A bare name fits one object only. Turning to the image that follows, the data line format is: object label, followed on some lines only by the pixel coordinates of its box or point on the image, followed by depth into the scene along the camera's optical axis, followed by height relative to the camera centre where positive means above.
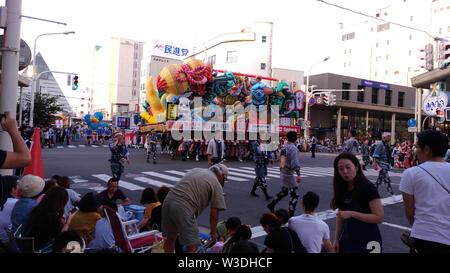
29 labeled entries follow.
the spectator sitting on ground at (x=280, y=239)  4.19 -1.07
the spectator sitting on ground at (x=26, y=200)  5.10 -0.92
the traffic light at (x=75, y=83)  33.16 +4.17
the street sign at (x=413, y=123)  25.59 +1.42
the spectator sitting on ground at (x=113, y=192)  7.68 -1.15
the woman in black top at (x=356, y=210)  3.73 -0.64
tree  34.56 +1.93
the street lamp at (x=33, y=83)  27.20 +3.42
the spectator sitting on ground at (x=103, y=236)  4.73 -1.23
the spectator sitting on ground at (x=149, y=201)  6.35 -1.09
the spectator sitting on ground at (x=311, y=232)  4.48 -1.04
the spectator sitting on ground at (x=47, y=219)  4.62 -1.04
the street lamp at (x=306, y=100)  38.11 +4.15
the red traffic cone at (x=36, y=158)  8.59 -0.60
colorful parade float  23.64 +2.47
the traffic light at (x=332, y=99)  40.00 +4.33
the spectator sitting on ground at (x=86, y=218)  5.26 -1.14
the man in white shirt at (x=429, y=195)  3.32 -0.42
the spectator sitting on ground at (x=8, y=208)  5.02 -1.07
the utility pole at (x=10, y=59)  7.77 +1.40
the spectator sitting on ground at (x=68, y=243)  3.95 -1.12
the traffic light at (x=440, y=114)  19.00 +1.54
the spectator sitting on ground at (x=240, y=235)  4.44 -1.11
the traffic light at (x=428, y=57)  19.86 +4.50
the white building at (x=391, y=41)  68.81 +20.24
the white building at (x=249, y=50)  55.91 +12.78
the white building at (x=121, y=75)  106.19 +16.03
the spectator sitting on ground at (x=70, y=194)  7.12 -1.16
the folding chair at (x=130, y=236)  4.83 -1.36
